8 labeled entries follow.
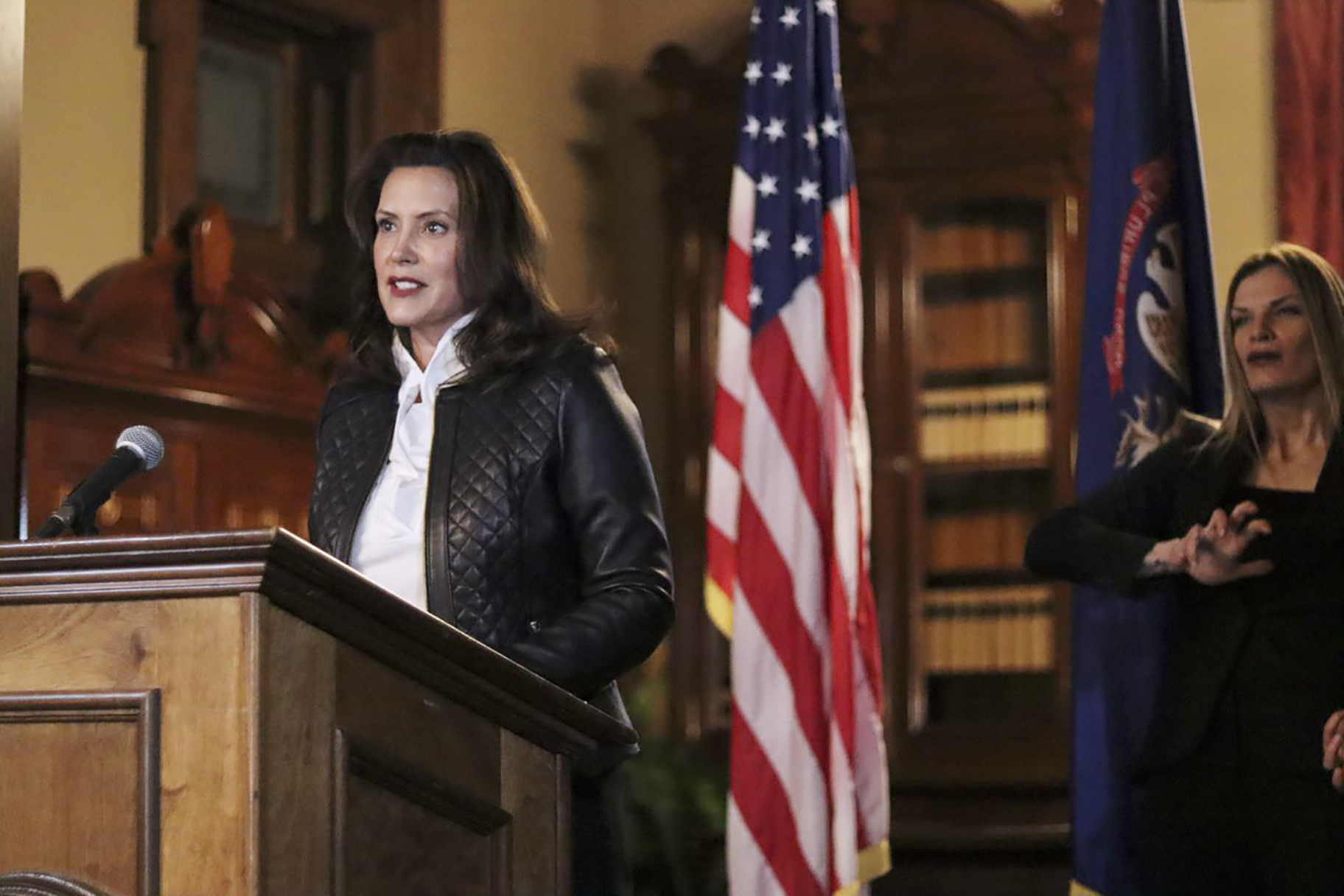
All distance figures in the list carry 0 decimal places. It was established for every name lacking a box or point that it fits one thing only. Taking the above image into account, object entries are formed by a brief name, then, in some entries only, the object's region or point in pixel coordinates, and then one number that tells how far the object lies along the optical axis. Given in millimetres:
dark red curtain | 10625
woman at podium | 3805
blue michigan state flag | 6746
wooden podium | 2514
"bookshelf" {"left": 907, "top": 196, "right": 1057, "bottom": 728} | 10930
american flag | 7543
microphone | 3279
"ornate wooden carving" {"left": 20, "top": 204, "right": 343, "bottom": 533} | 7996
